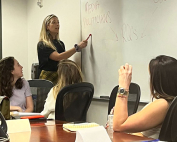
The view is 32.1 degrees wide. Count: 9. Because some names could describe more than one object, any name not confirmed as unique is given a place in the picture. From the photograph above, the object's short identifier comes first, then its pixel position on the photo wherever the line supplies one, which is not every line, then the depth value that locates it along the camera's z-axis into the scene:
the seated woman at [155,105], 1.58
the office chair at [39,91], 3.06
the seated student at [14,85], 3.09
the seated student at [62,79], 2.65
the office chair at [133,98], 2.25
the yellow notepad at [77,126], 1.61
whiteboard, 2.73
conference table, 1.40
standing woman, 3.75
